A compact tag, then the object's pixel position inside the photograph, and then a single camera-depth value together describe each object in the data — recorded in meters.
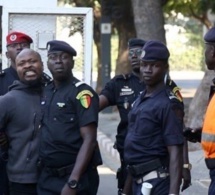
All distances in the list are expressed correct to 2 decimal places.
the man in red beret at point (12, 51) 7.44
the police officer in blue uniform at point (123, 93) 7.38
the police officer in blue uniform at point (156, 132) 5.56
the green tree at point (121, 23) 22.88
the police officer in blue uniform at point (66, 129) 5.90
